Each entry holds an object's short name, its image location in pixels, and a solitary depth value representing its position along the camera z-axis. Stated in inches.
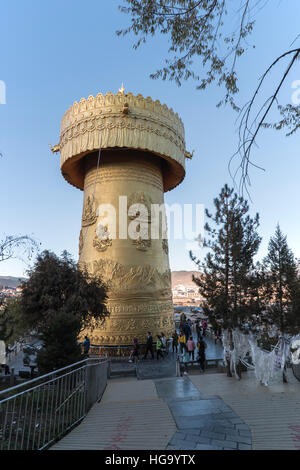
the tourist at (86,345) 457.4
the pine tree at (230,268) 356.8
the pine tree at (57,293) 371.6
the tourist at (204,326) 684.4
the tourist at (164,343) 501.5
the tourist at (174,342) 549.5
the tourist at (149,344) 482.9
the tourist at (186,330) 554.9
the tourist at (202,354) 402.3
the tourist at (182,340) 481.1
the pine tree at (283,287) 416.6
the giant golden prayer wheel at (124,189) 546.6
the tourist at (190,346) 465.4
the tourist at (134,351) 477.4
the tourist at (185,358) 410.4
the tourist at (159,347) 483.2
